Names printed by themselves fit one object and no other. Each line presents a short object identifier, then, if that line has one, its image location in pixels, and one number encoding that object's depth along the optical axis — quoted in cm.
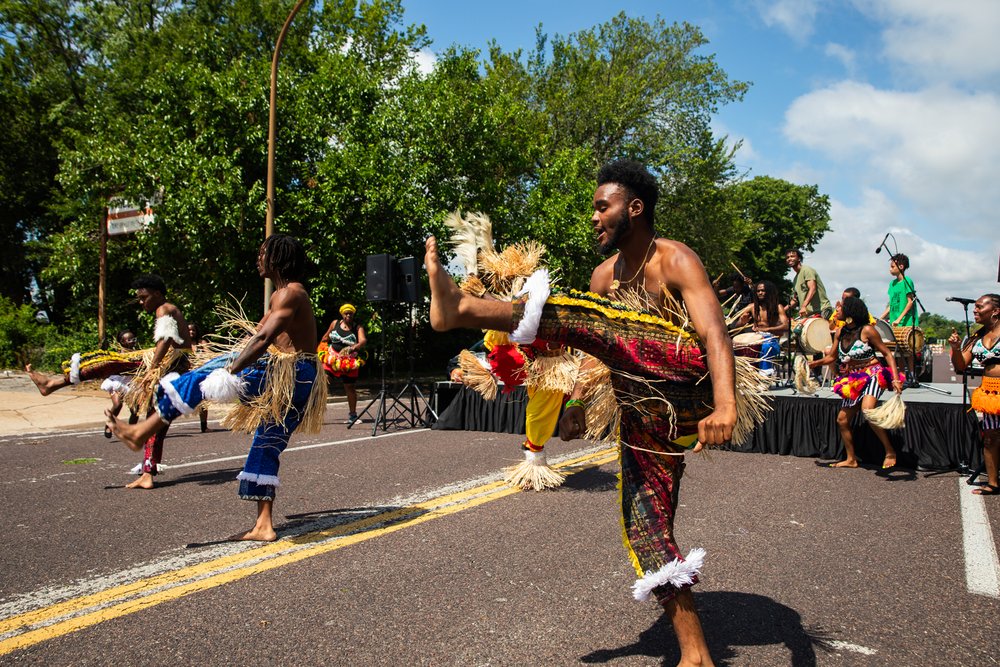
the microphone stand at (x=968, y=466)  660
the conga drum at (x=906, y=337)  1030
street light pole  1392
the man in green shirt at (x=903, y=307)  1052
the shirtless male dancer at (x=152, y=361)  593
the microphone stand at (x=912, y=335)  1056
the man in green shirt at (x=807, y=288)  1198
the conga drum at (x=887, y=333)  915
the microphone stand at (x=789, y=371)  1110
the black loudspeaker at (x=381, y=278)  1026
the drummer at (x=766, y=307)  1151
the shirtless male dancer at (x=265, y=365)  446
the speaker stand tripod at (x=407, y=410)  1065
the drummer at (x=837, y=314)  1049
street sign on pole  1573
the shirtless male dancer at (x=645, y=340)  252
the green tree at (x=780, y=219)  5394
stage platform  741
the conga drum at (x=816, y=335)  1133
